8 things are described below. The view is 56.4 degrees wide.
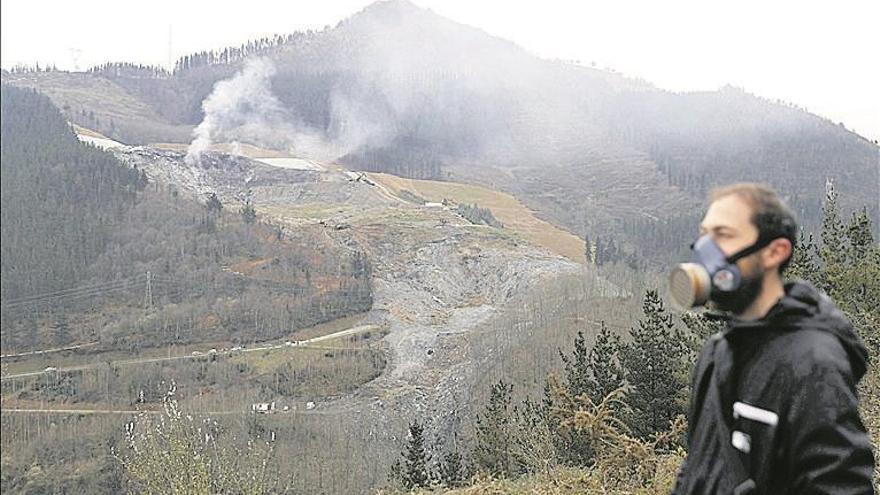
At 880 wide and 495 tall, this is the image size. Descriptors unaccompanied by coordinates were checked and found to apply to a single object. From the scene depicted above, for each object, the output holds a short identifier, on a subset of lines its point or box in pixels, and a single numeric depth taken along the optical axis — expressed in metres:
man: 1.85
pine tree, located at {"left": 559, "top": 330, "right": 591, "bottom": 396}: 21.95
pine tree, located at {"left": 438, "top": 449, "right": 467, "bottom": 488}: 23.92
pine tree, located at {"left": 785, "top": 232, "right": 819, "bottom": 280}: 15.32
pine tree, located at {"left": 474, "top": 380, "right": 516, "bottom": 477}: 23.86
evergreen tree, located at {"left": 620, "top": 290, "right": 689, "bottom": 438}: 17.25
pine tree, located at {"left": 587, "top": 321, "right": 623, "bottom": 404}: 20.86
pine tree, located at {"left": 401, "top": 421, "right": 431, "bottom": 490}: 22.73
